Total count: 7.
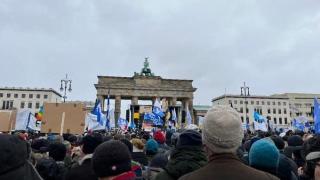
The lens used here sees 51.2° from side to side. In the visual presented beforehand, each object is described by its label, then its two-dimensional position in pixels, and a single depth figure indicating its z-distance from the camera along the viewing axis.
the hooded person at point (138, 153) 6.79
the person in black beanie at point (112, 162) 3.01
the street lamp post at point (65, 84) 45.66
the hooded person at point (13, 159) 2.26
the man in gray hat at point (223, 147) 2.38
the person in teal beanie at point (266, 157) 3.68
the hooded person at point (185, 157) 3.65
